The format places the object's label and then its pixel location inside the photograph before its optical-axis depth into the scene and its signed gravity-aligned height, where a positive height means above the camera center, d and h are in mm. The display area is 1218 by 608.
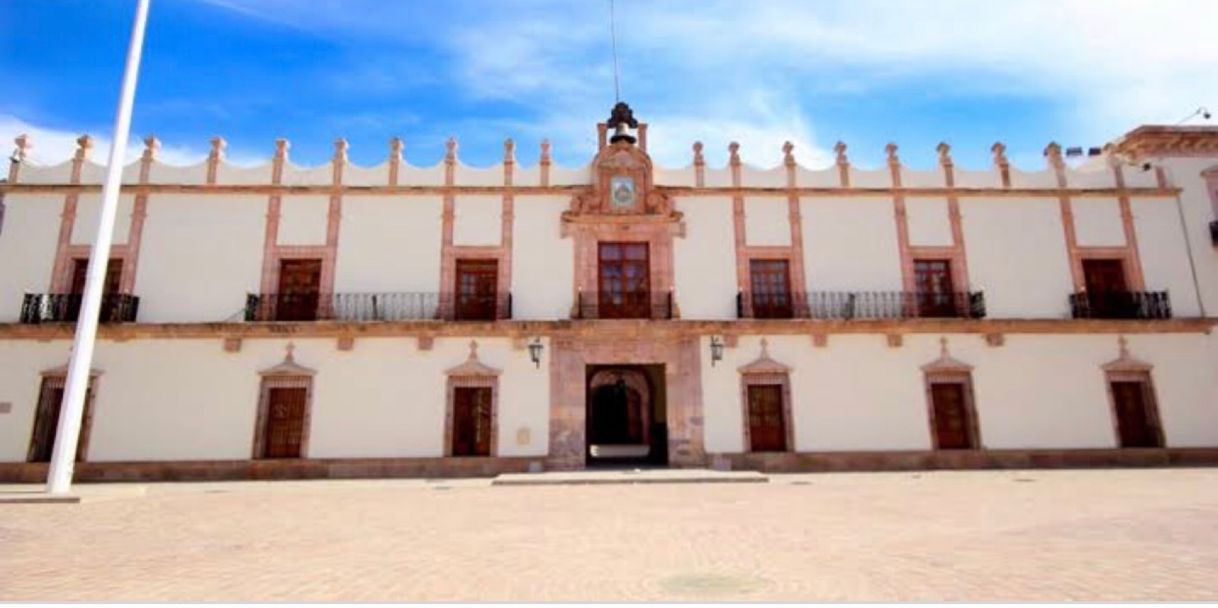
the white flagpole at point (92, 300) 9188 +2005
